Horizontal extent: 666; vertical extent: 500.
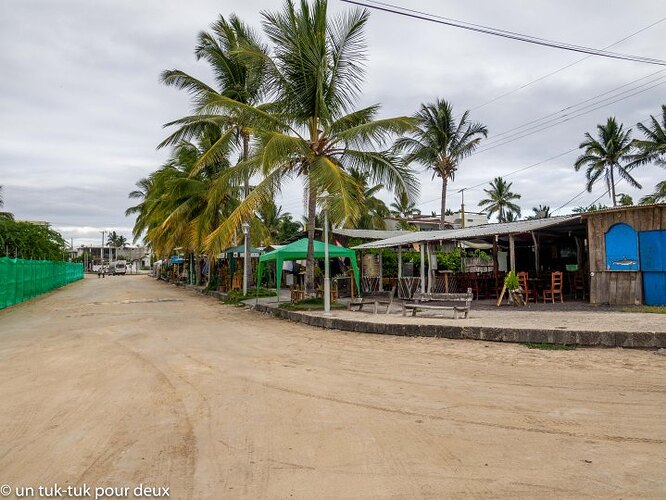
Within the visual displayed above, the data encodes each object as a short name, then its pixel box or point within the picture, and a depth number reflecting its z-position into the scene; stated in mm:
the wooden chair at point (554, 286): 15320
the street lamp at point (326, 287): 13748
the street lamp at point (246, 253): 21016
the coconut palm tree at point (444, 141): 32750
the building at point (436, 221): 38062
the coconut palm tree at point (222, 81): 19641
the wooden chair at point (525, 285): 15352
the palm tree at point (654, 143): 33531
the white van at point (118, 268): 75312
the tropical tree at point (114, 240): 124500
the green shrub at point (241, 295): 21094
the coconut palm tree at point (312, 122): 14258
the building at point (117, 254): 110956
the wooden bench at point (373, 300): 14186
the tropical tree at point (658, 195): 32938
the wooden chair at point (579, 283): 15915
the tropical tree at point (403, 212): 14984
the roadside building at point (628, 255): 12883
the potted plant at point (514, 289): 14805
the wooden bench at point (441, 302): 11828
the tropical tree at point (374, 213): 36188
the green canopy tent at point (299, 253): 17234
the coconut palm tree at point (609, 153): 38844
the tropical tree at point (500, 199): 59594
